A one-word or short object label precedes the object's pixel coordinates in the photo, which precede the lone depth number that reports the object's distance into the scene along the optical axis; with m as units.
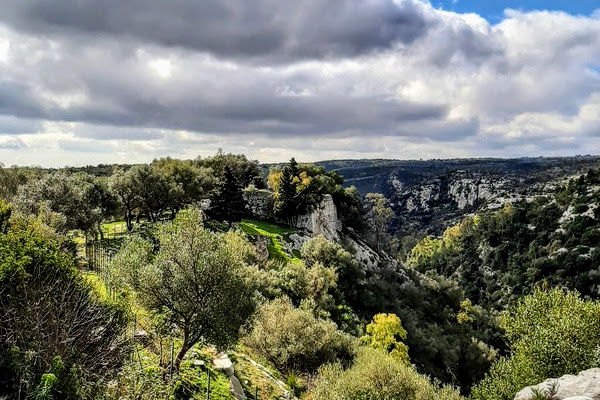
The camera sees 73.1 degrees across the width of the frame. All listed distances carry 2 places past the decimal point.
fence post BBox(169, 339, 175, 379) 17.47
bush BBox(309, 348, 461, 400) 21.03
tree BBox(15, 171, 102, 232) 35.84
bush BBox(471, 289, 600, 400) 25.09
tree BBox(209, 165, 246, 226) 62.66
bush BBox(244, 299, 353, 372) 28.77
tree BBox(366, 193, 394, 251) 95.92
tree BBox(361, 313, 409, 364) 36.41
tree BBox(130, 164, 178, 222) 54.25
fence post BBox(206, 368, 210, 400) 17.38
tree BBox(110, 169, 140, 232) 53.47
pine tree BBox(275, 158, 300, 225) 73.00
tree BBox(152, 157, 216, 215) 59.11
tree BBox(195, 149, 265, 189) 88.50
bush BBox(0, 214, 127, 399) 13.19
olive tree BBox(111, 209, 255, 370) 16.98
